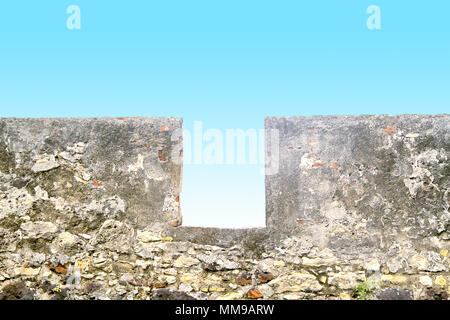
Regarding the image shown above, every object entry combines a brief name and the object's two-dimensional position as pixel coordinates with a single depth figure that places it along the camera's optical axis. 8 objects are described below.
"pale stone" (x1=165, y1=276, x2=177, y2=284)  3.83
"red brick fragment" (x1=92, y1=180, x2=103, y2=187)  4.00
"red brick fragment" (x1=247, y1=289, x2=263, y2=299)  3.78
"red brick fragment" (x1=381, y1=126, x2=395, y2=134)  3.92
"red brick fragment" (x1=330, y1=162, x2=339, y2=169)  3.91
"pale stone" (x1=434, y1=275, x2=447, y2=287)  3.74
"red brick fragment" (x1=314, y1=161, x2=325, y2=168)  3.92
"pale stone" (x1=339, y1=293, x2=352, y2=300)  3.75
